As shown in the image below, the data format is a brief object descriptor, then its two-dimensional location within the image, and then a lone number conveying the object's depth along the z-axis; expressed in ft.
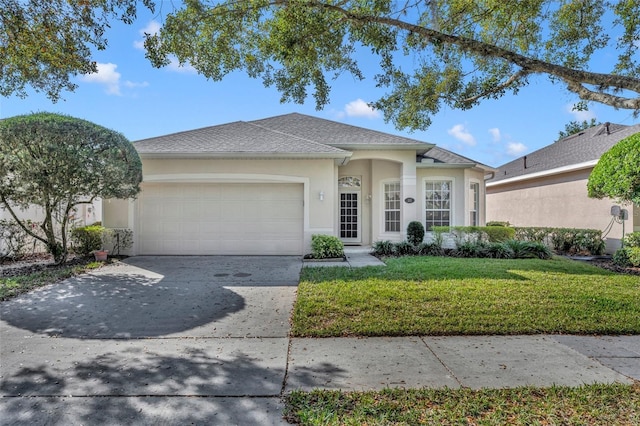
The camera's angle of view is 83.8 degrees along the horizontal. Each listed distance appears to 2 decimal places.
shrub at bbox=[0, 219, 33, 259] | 34.06
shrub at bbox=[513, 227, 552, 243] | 46.16
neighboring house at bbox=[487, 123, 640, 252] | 43.68
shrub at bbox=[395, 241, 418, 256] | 38.63
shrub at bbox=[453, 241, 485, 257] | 37.78
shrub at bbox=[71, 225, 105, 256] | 36.37
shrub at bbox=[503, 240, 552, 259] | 37.17
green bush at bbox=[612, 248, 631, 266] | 33.94
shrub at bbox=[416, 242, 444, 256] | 38.74
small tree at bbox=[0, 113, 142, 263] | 27.61
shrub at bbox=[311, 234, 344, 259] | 35.27
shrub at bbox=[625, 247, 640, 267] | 32.96
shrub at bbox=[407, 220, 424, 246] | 43.01
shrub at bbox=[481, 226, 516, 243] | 41.30
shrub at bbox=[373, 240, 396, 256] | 38.47
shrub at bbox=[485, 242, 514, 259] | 37.32
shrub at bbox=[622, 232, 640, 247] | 35.86
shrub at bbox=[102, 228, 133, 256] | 37.91
